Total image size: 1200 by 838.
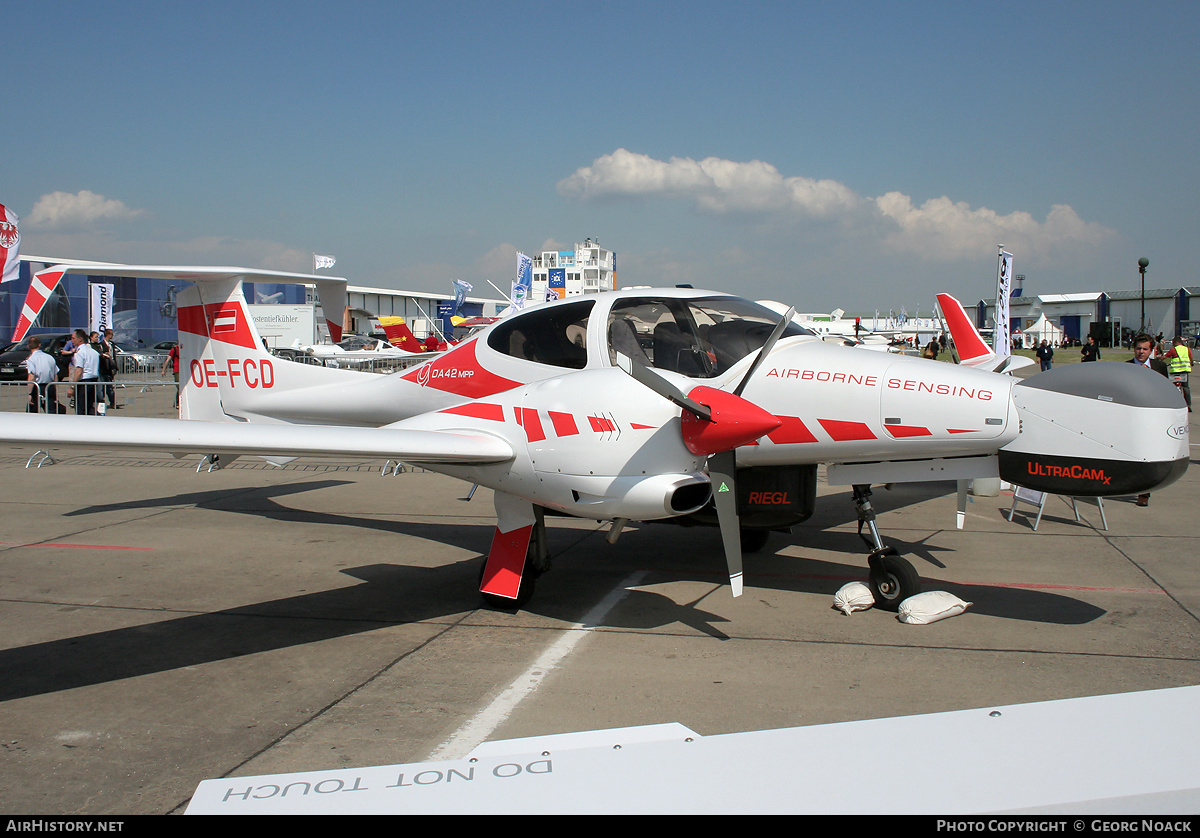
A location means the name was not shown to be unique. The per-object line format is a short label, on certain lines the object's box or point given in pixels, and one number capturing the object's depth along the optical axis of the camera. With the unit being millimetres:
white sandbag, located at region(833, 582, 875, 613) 5703
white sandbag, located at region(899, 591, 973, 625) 5422
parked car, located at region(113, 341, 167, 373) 36844
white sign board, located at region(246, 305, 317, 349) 41688
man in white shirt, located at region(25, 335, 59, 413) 14252
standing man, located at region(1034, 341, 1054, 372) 32906
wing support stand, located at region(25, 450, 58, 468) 13297
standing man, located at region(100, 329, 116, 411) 18391
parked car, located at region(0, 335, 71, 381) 30142
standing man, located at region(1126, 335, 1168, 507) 10749
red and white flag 8868
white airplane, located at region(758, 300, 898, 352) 72356
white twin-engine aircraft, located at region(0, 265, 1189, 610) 4711
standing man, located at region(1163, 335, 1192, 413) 13859
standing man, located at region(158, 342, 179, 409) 24141
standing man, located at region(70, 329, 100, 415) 15453
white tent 79438
